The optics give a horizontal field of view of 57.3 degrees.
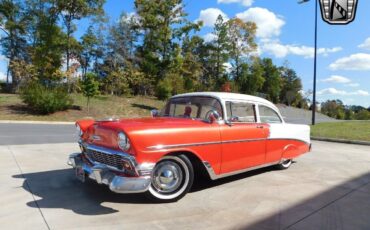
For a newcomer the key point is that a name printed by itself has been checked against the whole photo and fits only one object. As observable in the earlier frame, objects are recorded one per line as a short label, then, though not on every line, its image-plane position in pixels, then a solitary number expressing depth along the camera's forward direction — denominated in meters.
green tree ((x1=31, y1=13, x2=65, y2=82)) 27.88
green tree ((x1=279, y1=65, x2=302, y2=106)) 62.14
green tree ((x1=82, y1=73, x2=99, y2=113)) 23.54
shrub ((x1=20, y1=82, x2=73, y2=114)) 21.77
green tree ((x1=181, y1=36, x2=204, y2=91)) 37.19
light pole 20.75
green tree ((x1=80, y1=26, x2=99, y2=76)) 31.84
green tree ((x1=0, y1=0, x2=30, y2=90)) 30.55
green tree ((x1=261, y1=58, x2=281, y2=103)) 58.84
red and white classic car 4.29
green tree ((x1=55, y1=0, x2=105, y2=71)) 28.92
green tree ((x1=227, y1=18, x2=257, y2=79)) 43.25
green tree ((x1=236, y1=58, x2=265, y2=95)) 46.94
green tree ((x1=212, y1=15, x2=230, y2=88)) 42.02
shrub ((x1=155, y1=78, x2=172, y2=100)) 31.58
